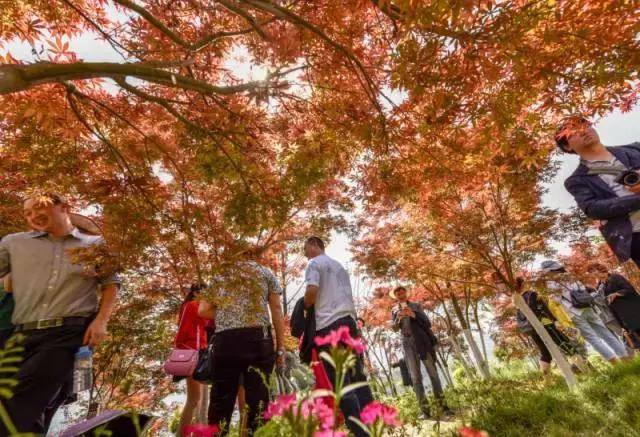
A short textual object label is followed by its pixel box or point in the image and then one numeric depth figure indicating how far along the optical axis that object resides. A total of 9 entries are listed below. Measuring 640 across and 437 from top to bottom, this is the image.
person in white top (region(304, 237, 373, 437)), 2.99
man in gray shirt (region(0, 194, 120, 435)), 1.94
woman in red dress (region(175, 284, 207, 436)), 3.66
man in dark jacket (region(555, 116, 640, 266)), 1.94
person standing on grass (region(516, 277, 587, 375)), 5.38
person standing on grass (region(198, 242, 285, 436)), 2.58
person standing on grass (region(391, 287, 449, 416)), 5.10
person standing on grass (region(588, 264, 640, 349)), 3.81
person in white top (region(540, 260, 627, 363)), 5.02
